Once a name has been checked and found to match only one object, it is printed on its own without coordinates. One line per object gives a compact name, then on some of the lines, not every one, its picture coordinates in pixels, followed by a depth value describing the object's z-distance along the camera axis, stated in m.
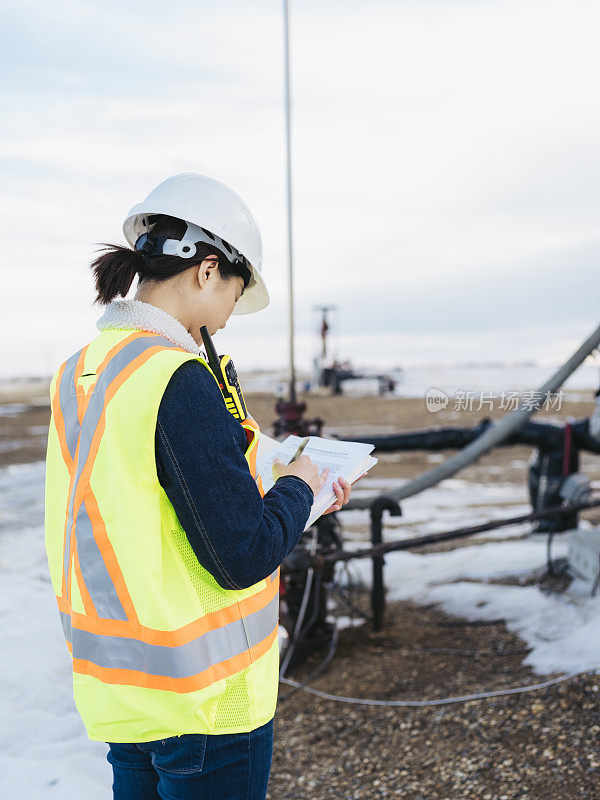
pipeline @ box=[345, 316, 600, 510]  4.58
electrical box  4.30
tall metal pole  4.15
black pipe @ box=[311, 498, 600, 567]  4.00
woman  1.20
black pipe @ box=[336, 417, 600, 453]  6.08
